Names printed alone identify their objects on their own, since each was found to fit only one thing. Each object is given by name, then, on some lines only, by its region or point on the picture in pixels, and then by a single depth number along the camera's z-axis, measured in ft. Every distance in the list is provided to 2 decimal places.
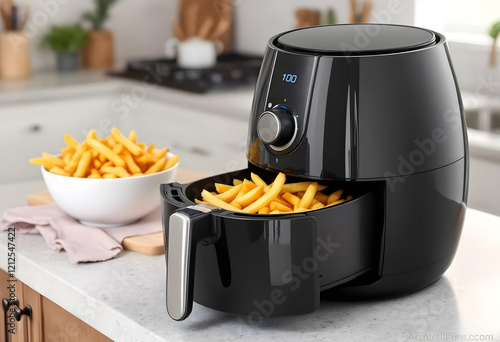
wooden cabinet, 4.71
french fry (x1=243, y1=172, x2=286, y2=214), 4.28
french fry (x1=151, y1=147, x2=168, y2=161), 5.31
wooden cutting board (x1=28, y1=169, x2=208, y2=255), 4.95
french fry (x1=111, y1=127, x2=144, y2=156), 5.12
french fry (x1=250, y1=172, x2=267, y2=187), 4.42
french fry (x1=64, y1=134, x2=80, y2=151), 5.16
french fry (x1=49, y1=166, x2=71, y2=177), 5.11
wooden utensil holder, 11.24
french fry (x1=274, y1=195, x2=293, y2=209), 4.39
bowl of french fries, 5.06
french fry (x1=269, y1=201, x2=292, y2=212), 4.30
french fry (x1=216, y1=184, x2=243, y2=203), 4.42
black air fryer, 4.17
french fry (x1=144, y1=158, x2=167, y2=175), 5.21
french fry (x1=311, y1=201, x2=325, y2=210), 4.32
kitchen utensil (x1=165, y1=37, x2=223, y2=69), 11.11
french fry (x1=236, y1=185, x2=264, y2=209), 4.35
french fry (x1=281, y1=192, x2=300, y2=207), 4.35
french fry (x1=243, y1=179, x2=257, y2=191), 4.44
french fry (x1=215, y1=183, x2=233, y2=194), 4.53
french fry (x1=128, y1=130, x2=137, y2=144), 5.25
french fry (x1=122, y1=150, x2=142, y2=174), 5.14
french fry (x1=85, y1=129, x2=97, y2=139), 5.15
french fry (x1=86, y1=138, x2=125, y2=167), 5.06
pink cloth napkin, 4.91
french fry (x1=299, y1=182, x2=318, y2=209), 4.32
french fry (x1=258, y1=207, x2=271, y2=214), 4.30
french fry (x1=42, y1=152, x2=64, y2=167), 5.18
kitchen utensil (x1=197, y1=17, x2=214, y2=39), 12.07
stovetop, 10.16
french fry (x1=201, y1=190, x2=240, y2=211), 4.32
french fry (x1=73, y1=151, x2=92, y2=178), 5.05
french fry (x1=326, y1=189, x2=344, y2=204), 4.38
